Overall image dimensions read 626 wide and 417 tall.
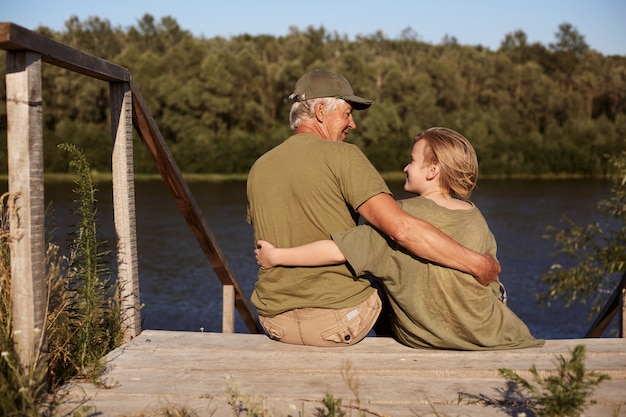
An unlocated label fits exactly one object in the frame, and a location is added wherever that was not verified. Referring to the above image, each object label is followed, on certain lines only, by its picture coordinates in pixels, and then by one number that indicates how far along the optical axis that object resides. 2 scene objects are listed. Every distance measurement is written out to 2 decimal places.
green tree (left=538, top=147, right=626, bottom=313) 10.89
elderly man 3.27
